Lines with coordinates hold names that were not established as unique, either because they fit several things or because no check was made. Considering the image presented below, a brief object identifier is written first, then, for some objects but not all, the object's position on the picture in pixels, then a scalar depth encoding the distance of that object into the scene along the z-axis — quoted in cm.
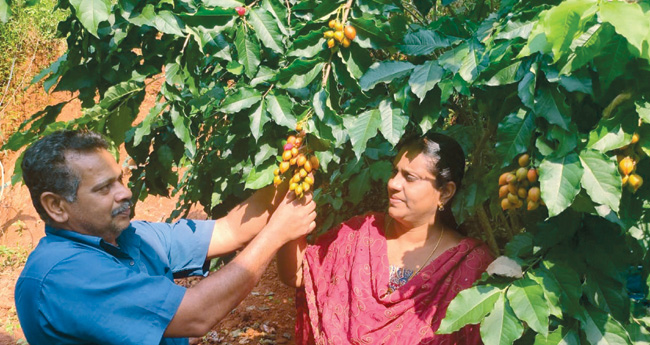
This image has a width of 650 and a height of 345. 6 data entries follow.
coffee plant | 149
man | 183
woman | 232
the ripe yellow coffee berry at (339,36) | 183
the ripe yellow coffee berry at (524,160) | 167
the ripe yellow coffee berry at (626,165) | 154
